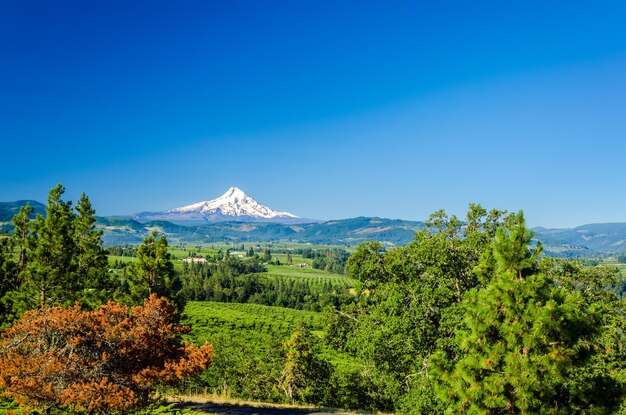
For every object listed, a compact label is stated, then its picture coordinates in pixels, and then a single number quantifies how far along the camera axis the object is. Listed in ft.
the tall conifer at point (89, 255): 109.60
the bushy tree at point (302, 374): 127.24
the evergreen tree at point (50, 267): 95.35
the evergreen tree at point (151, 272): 103.14
